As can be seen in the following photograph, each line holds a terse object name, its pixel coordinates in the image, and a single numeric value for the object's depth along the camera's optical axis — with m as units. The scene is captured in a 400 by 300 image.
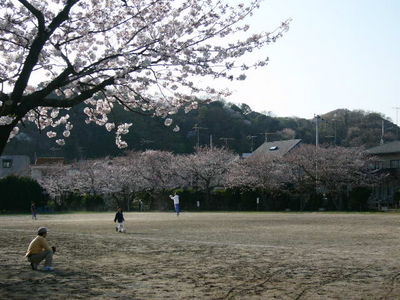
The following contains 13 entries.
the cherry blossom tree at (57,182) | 56.28
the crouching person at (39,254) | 10.07
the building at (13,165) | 72.38
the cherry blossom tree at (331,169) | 45.09
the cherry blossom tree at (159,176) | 54.72
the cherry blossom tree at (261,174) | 48.12
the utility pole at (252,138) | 79.53
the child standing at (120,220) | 20.02
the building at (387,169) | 48.97
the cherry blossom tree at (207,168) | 53.22
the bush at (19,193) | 48.97
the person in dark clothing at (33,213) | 33.36
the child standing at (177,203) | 34.19
